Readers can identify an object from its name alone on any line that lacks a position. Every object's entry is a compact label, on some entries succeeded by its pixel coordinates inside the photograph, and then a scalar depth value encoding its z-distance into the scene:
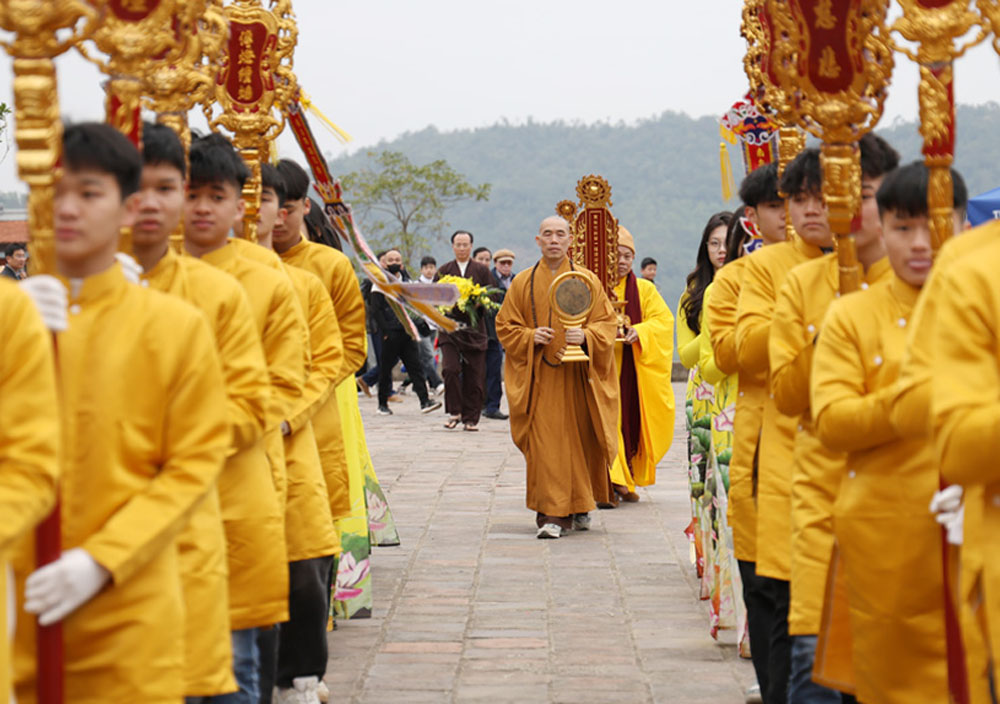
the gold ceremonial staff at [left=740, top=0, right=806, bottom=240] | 7.44
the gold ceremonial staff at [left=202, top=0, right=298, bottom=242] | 9.55
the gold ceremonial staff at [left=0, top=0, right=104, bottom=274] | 4.88
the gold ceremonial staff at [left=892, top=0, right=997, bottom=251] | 5.82
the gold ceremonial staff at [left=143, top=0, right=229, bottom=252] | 6.94
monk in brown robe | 15.60
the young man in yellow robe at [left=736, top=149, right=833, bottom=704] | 7.43
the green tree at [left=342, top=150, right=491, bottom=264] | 53.97
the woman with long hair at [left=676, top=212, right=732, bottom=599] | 11.72
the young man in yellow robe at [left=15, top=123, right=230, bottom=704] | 4.79
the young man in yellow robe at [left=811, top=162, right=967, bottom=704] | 5.82
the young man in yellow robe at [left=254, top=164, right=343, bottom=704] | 8.32
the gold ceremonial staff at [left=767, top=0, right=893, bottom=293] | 6.78
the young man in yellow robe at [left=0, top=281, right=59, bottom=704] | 4.35
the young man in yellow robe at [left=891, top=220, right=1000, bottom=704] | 4.75
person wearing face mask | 28.68
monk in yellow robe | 18.22
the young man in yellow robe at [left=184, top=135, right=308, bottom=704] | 7.47
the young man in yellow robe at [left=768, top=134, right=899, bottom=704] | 6.62
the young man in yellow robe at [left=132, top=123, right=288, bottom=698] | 5.56
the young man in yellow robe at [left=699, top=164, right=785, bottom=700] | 8.10
